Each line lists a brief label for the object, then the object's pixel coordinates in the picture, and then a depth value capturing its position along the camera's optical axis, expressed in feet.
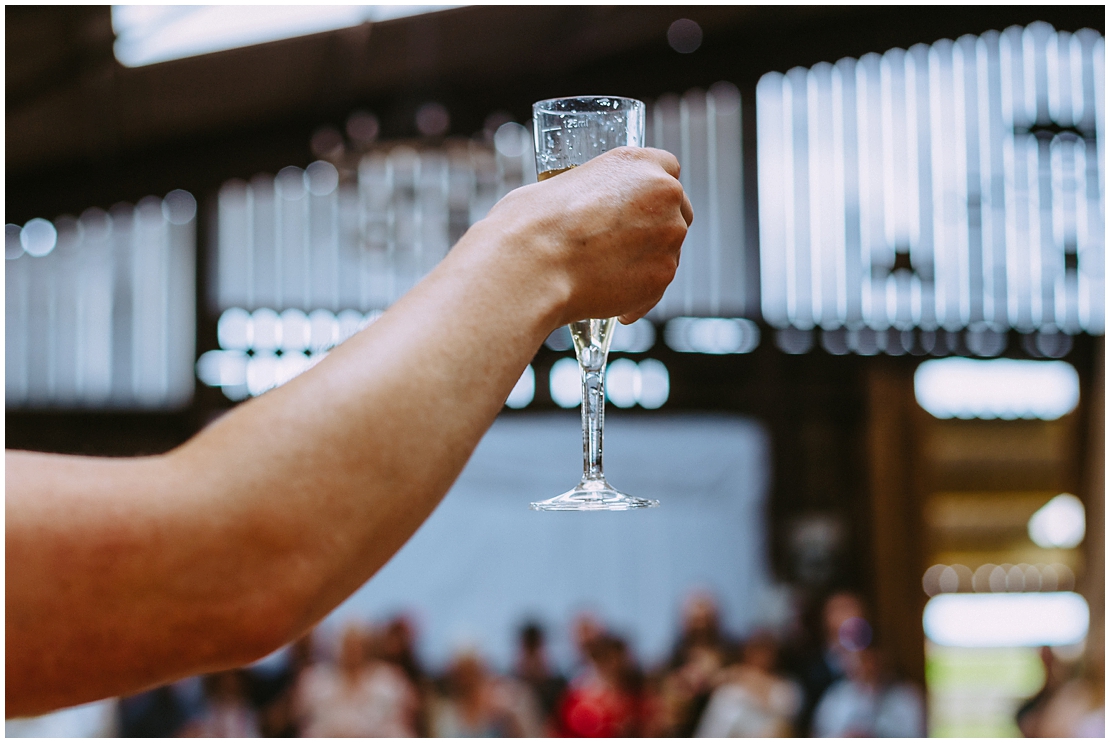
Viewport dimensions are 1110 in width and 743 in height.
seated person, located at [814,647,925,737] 15.74
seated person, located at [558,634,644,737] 15.35
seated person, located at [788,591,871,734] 16.96
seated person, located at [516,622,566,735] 16.88
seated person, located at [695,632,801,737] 14.89
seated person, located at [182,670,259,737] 15.90
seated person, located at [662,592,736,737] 15.81
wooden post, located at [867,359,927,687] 23.21
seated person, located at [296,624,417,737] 15.26
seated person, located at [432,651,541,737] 15.61
